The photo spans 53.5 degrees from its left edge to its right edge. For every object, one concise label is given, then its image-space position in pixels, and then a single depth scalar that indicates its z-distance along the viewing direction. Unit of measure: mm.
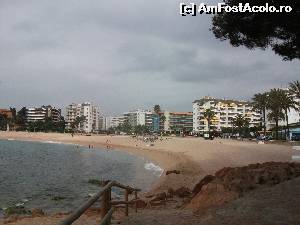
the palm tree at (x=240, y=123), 92312
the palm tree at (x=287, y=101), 60531
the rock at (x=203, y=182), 9741
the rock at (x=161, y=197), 12140
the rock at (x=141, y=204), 10781
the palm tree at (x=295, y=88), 48380
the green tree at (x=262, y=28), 8189
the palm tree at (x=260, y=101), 68737
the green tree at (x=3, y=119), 141867
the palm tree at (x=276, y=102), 61249
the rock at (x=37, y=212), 12269
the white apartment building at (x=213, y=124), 140128
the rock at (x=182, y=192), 12568
